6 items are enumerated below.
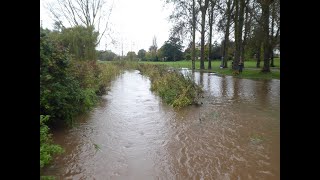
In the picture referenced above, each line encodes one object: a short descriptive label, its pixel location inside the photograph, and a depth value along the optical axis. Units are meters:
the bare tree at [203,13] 18.47
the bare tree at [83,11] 18.70
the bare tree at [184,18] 18.60
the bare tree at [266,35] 12.76
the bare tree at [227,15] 15.87
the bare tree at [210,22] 19.19
